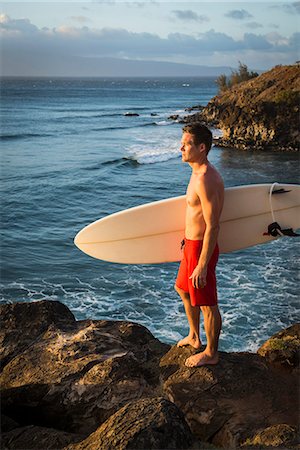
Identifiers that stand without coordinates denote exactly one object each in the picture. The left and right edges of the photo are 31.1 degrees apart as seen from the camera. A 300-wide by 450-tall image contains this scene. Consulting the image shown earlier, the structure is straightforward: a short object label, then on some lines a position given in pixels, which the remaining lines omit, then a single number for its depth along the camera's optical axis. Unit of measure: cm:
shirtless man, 460
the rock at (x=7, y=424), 459
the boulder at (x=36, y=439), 415
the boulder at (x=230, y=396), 445
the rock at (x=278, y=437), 369
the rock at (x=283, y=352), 533
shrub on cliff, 5456
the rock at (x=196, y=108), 6919
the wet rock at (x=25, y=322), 561
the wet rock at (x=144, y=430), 360
